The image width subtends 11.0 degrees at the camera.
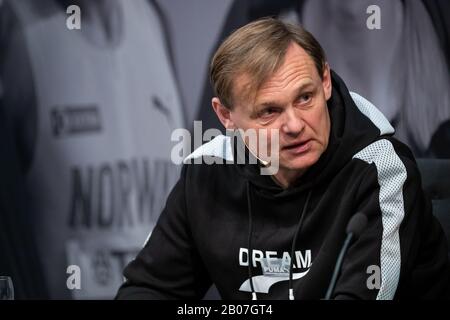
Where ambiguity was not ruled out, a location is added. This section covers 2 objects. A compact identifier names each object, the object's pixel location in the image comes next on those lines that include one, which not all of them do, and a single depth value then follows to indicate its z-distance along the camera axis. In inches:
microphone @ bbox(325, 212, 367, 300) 123.2
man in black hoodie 130.2
